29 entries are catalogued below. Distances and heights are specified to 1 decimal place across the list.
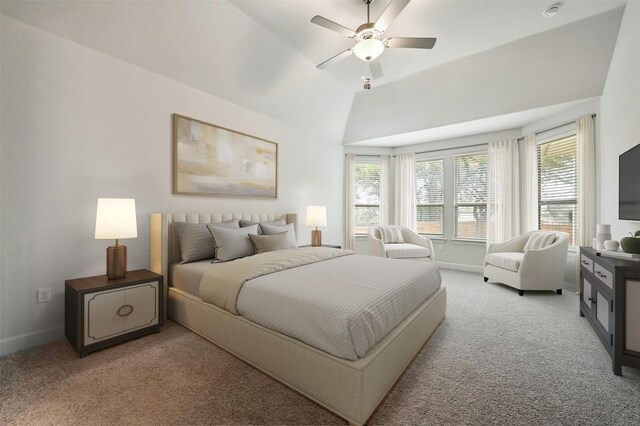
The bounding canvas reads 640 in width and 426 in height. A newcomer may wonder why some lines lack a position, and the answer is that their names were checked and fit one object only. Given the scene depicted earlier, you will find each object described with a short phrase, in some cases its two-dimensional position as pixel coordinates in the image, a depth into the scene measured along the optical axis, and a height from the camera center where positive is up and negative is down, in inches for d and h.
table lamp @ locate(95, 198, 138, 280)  90.2 -4.6
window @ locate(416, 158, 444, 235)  223.6 +14.1
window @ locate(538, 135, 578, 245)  161.0 +17.1
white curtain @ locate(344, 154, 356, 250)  233.0 +10.3
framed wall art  126.6 +27.1
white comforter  58.6 -22.5
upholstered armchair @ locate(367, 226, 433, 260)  180.9 -22.8
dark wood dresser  72.8 -27.3
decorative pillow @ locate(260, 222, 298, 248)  141.6 -9.4
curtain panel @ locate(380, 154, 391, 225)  239.5 +22.0
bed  56.6 -35.5
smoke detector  107.7 +81.9
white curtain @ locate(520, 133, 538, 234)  179.0 +19.3
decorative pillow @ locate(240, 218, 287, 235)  141.6 -5.7
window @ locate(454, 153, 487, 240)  205.6 +13.7
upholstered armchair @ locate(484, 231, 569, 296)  145.0 -28.7
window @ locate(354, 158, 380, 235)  242.7 +16.0
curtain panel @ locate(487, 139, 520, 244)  187.2 +15.3
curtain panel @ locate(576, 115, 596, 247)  145.1 +15.2
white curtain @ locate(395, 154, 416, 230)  231.3 +17.9
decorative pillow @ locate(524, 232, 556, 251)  155.9 -15.8
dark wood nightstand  82.4 -31.7
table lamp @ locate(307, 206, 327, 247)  177.2 -4.0
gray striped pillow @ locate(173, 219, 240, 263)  114.0 -12.3
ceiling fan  88.8 +60.8
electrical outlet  90.4 -27.6
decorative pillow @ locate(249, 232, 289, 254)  126.0 -14.1
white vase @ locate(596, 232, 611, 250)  106.5 -9.7
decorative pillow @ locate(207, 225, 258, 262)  116.3 -13.5
